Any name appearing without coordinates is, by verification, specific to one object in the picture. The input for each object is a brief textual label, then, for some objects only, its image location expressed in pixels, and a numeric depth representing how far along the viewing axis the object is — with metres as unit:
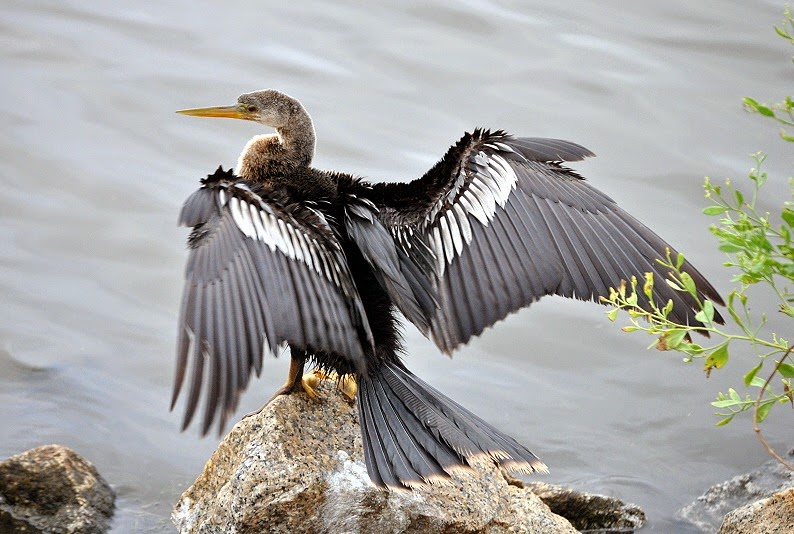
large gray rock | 7.18
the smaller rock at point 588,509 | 9.41
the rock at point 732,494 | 10.16
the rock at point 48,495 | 8.74
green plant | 6.43
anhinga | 6.42
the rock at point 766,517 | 7.74
